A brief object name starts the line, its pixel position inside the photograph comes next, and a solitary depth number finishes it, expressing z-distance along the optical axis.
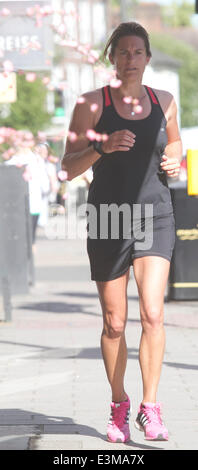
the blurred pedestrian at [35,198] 21.34
